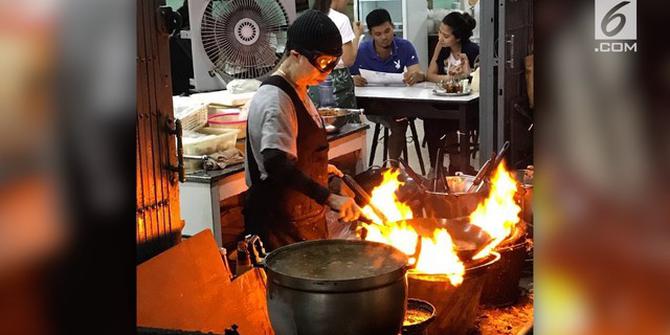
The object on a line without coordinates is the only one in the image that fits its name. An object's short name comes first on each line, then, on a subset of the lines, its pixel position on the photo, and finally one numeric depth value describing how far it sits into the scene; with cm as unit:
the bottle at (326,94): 620
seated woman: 716
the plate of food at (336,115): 518
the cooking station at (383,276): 184
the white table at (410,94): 659
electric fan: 373
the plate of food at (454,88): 666
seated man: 742
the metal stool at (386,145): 770
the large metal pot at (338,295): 181
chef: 328
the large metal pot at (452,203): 301
